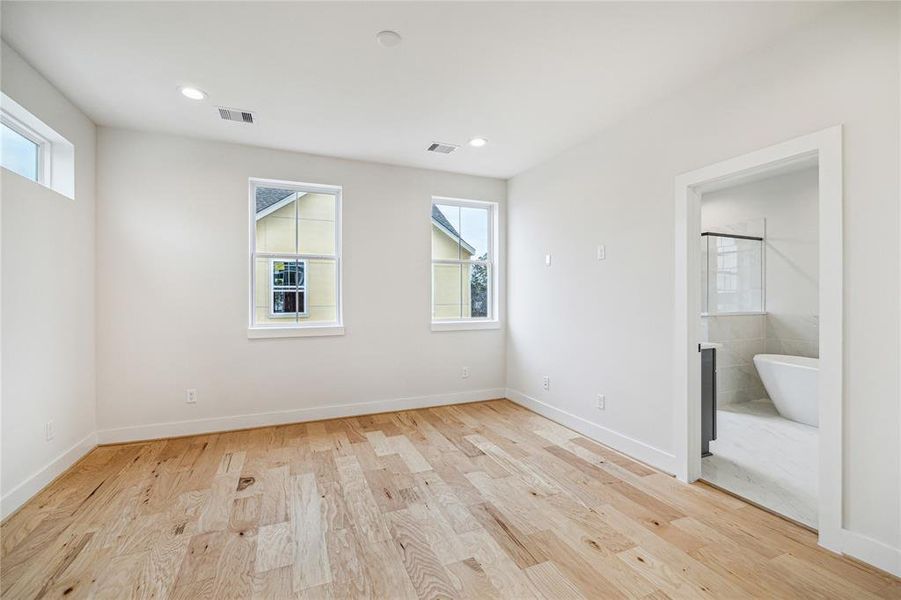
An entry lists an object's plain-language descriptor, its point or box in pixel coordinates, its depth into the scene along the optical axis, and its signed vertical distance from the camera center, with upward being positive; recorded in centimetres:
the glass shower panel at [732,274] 457 +30
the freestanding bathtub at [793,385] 368 -84
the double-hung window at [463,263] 455 +43
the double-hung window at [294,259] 381 +40
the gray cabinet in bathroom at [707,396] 304 -76
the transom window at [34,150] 234 +100
